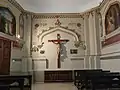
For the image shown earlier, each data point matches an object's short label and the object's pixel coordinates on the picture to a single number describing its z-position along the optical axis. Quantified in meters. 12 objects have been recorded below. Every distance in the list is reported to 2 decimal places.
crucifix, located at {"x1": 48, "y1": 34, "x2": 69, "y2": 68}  6.22
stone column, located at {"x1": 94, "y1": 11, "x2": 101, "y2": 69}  6.05
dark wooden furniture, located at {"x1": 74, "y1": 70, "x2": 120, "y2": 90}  2.68
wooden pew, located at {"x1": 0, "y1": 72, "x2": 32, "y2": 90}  2.55
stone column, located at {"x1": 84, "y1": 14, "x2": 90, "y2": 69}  6.27
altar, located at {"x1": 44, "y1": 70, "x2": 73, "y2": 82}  5.96
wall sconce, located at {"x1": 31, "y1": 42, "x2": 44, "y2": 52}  6.33
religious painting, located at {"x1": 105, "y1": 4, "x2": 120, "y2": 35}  4.69
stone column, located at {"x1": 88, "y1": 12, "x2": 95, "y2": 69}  6.16
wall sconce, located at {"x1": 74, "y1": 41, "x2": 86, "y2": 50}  6.40
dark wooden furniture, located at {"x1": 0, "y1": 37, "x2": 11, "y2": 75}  4.71
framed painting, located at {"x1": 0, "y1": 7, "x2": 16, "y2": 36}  4.79
